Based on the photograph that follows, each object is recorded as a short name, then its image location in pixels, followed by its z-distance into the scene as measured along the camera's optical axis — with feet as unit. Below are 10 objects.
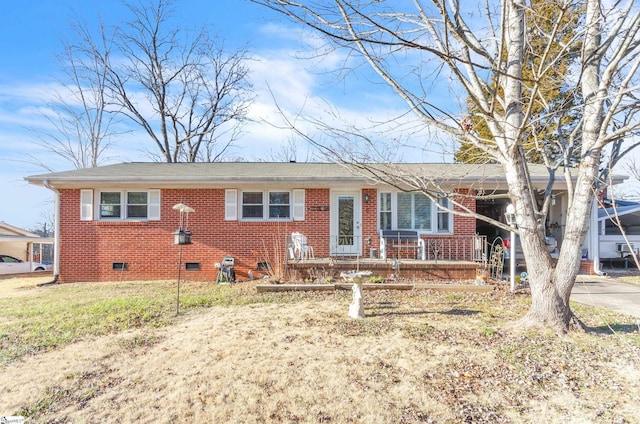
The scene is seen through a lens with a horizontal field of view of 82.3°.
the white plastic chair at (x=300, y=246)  32.32
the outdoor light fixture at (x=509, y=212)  22.62
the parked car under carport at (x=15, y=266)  55.06
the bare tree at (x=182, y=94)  73.87
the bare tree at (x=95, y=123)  72.38
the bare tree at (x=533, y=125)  14.29
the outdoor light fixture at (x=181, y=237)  22.88
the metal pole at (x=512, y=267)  25.93
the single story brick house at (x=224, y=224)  34.78
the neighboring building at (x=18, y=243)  68.18
